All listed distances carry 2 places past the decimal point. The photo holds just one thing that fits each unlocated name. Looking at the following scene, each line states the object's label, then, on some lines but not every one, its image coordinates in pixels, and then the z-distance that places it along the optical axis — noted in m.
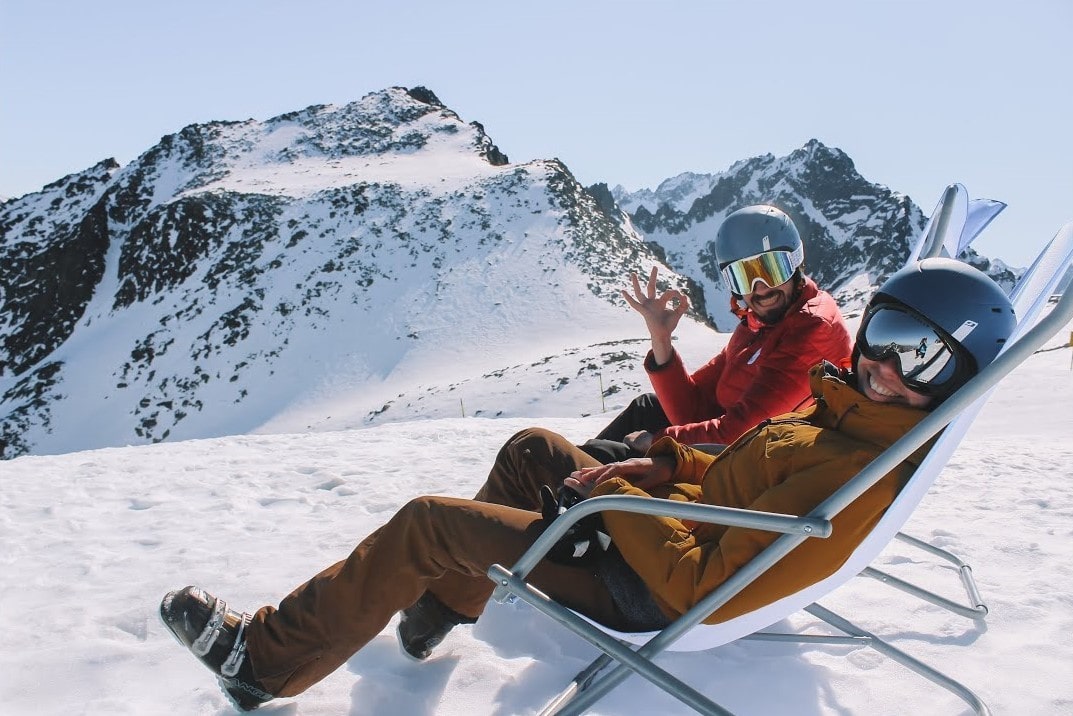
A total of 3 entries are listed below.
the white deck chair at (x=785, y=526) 1.79
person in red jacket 3.77
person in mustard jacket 2.13
